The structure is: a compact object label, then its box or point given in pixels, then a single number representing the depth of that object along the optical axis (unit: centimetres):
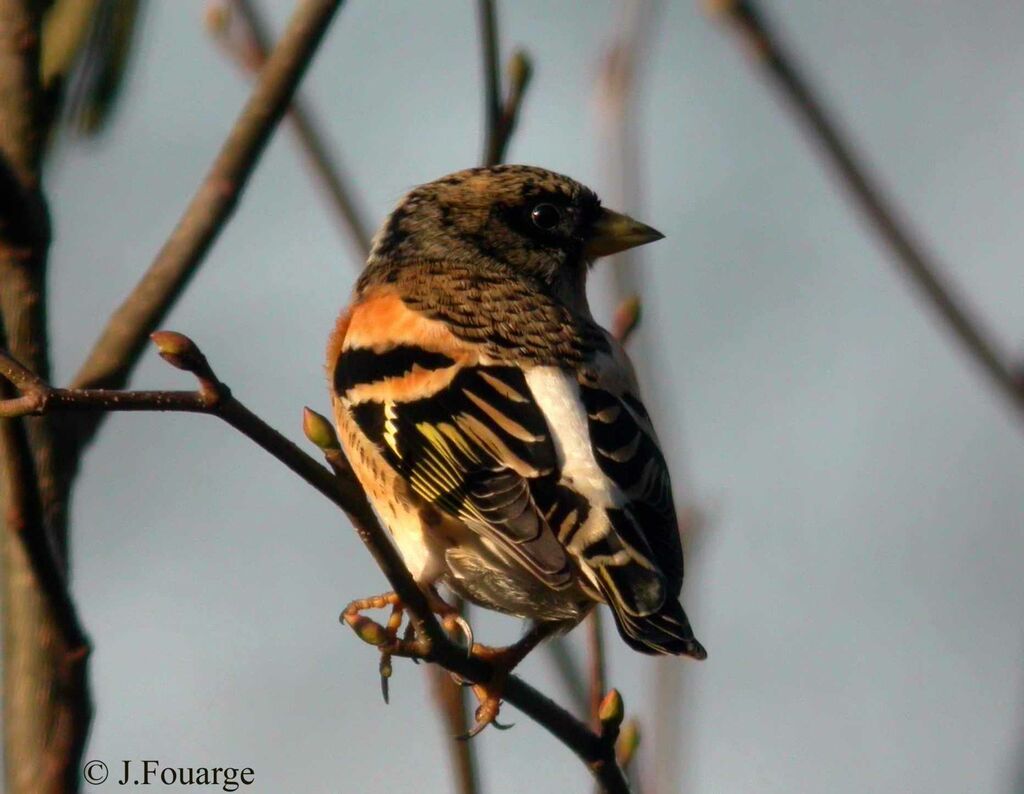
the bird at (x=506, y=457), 530
